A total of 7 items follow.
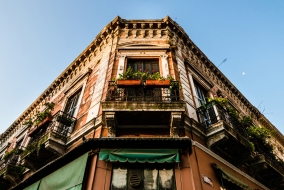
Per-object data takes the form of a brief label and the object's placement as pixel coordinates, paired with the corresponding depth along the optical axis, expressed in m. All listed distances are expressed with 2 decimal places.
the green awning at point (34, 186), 7.49
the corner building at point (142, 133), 6.24
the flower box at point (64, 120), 8.54
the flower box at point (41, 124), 9.99
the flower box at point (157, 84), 7.63
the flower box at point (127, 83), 7.62
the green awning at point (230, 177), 6.85
